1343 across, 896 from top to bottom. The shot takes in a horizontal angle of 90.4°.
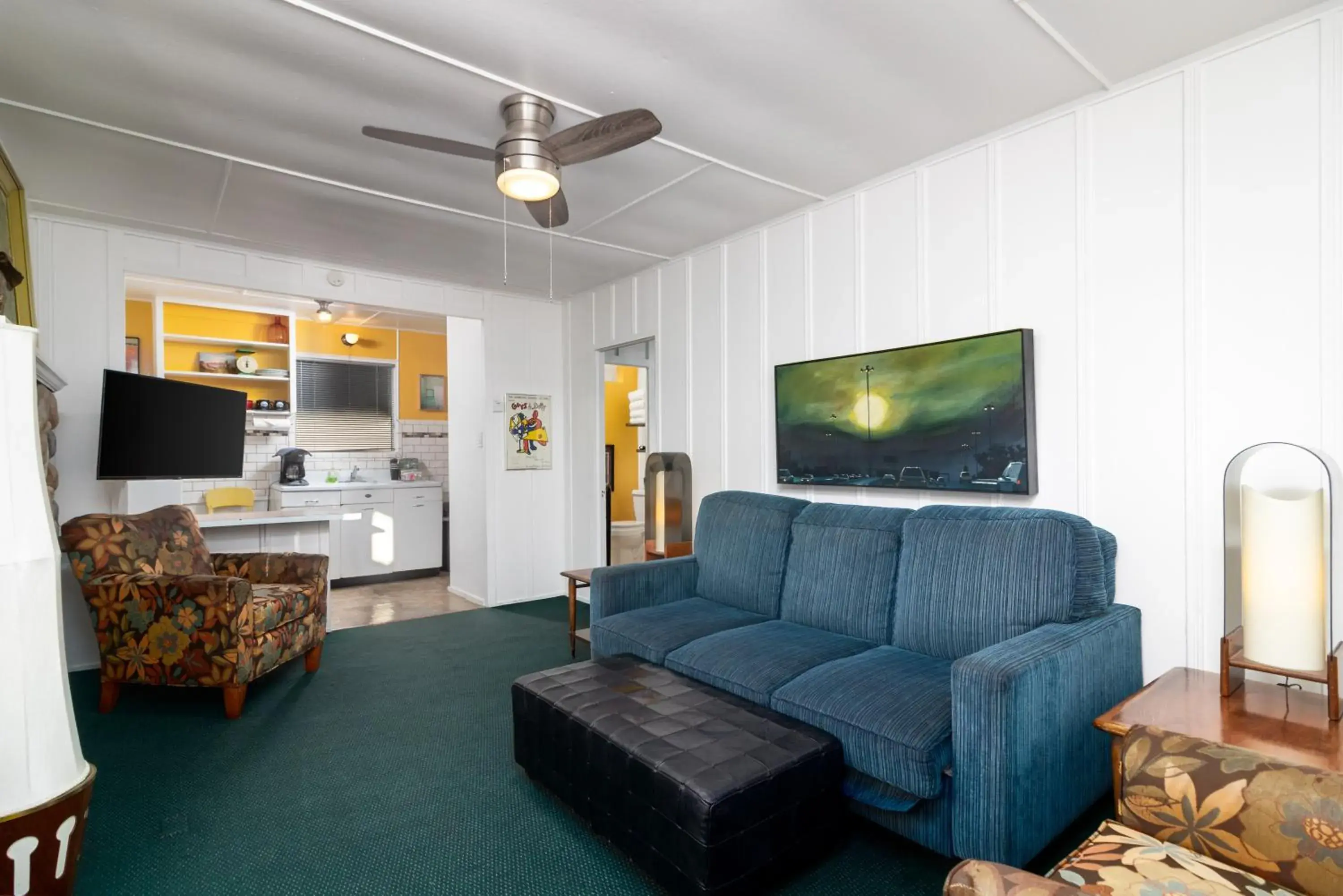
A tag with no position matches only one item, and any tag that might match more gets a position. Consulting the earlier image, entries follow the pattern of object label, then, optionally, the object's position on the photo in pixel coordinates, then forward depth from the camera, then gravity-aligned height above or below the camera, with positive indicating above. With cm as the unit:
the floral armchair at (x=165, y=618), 314 -78
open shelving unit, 612 +106
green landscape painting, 278 +14
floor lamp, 136 -48
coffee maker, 636 -13
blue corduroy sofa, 190 -77
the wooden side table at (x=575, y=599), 418 -95
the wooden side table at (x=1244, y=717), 165 -75
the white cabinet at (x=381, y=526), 635 -73
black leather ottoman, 176 -95
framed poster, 559 +16
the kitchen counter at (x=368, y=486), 627 -32
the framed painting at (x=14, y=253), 291 +99
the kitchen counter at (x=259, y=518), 510 -51
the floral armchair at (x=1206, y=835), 121 -77
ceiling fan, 229 +109
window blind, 679 +48
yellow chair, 600 -41
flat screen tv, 364 +15
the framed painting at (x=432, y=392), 754 +69
